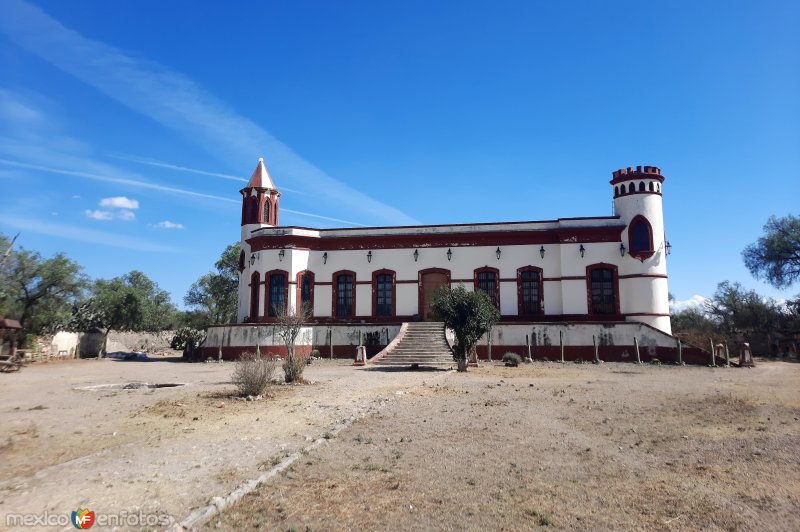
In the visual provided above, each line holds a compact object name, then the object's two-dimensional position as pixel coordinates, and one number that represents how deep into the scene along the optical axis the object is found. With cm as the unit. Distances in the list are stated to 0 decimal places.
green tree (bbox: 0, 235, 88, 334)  3131
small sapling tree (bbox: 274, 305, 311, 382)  1535
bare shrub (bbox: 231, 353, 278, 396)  1239
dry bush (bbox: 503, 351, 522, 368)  2292
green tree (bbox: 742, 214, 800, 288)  3966
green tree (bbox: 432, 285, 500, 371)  2045
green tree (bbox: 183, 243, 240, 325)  5013
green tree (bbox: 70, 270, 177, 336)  3838
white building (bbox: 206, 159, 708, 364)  2762
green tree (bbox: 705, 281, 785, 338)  3990
